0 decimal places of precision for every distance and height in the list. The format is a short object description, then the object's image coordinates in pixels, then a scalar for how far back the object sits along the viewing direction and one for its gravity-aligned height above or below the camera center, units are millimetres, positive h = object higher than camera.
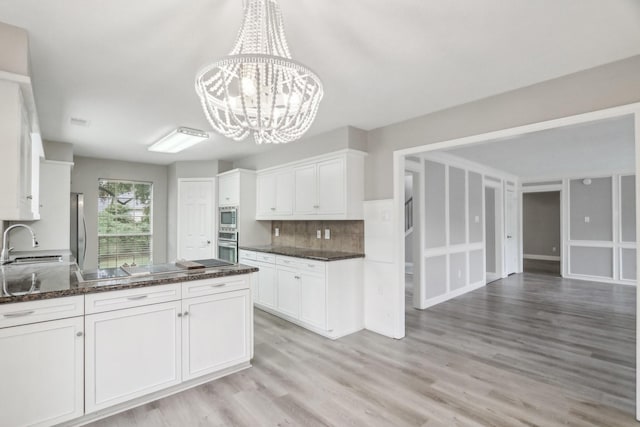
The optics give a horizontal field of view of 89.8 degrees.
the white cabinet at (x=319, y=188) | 3908 +376
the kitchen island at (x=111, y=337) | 1925 -858
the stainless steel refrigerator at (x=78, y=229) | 4977 -202
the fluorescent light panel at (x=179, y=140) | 4016 +1026
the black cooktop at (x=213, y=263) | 3051 -470
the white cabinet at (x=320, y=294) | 3691 -958
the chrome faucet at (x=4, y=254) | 3138 -374
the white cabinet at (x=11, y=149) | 1901 +404
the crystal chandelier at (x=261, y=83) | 1536 +676
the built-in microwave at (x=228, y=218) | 5406 -35
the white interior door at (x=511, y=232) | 7531 -386
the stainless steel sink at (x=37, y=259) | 3449 -486
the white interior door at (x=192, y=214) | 6094 +38
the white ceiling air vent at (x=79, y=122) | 3680 +1112
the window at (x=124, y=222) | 6117 -124
